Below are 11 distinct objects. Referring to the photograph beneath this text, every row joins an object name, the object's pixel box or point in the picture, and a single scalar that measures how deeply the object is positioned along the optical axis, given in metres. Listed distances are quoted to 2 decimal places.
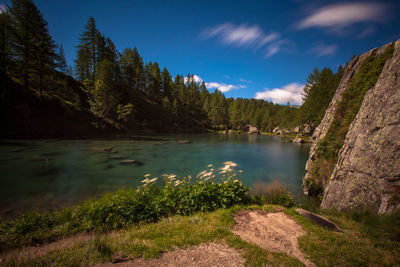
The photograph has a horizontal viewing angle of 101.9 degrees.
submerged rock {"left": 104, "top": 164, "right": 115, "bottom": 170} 17.92
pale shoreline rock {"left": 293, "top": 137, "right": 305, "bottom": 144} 50.67
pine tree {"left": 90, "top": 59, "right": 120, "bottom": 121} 45.91
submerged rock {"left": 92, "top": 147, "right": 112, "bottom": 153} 25.94
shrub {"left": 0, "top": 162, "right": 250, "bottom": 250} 6.01
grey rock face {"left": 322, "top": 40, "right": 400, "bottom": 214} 7.12
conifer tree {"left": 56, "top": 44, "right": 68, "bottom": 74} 74.76
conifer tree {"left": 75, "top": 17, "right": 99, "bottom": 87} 57.47
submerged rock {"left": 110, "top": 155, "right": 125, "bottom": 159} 22.48
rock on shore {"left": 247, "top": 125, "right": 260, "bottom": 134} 101.56
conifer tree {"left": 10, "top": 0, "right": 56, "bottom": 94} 31.33
